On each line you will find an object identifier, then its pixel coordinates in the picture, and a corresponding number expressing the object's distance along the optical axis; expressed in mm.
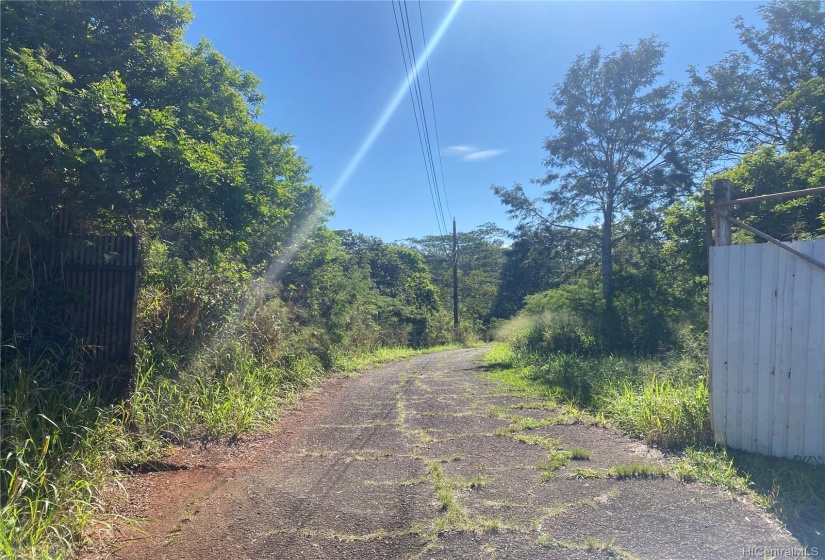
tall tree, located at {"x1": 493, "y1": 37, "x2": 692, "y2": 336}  15516
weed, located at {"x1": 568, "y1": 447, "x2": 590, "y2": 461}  4613
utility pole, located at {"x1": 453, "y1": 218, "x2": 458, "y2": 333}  26200
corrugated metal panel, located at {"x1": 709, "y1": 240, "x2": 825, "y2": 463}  3906
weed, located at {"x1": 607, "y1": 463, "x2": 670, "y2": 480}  4094
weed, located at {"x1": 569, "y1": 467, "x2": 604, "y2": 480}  4133
